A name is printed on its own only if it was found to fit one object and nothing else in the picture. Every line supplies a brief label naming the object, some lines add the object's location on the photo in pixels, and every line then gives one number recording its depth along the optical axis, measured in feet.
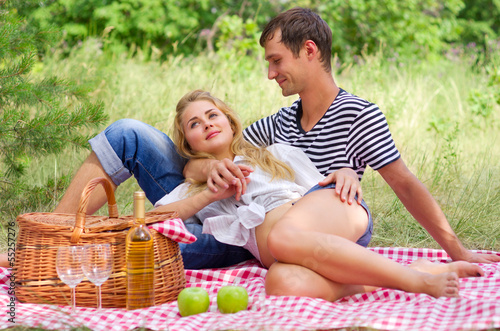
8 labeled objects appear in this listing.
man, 8.61
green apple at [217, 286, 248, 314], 6.89
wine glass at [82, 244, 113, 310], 6.72
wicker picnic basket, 7.14
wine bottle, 6.98
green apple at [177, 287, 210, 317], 6.82
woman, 7.05
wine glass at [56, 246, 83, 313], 6.68
